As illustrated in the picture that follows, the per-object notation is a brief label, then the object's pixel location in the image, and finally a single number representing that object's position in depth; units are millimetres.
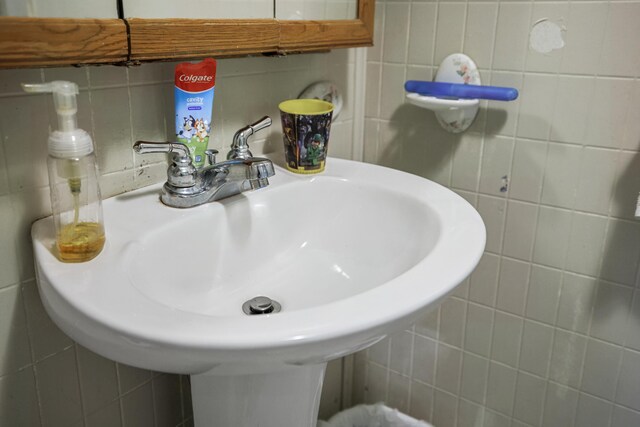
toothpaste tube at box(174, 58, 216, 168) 776
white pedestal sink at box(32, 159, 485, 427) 509
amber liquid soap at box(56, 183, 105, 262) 619
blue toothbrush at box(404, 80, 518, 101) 998
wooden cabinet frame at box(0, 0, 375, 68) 565
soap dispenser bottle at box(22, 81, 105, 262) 601
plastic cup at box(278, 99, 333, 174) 905
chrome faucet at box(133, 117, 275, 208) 770
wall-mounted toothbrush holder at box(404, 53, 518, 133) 1020
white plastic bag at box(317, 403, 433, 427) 1302
